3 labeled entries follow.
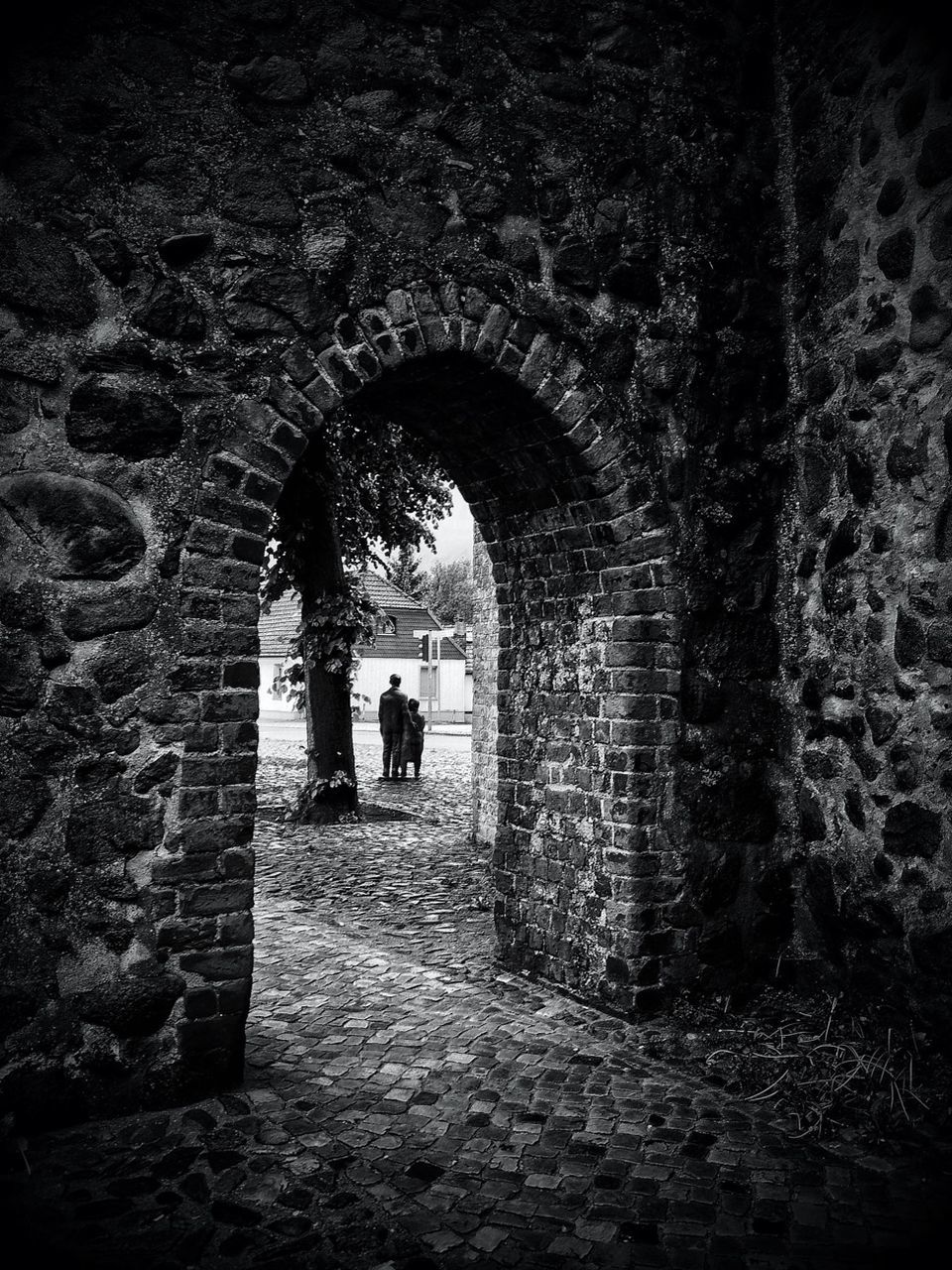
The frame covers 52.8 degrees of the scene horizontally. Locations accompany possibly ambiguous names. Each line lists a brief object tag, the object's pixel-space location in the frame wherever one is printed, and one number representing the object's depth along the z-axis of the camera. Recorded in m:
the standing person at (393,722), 14.67
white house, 29.94
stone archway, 3.46
